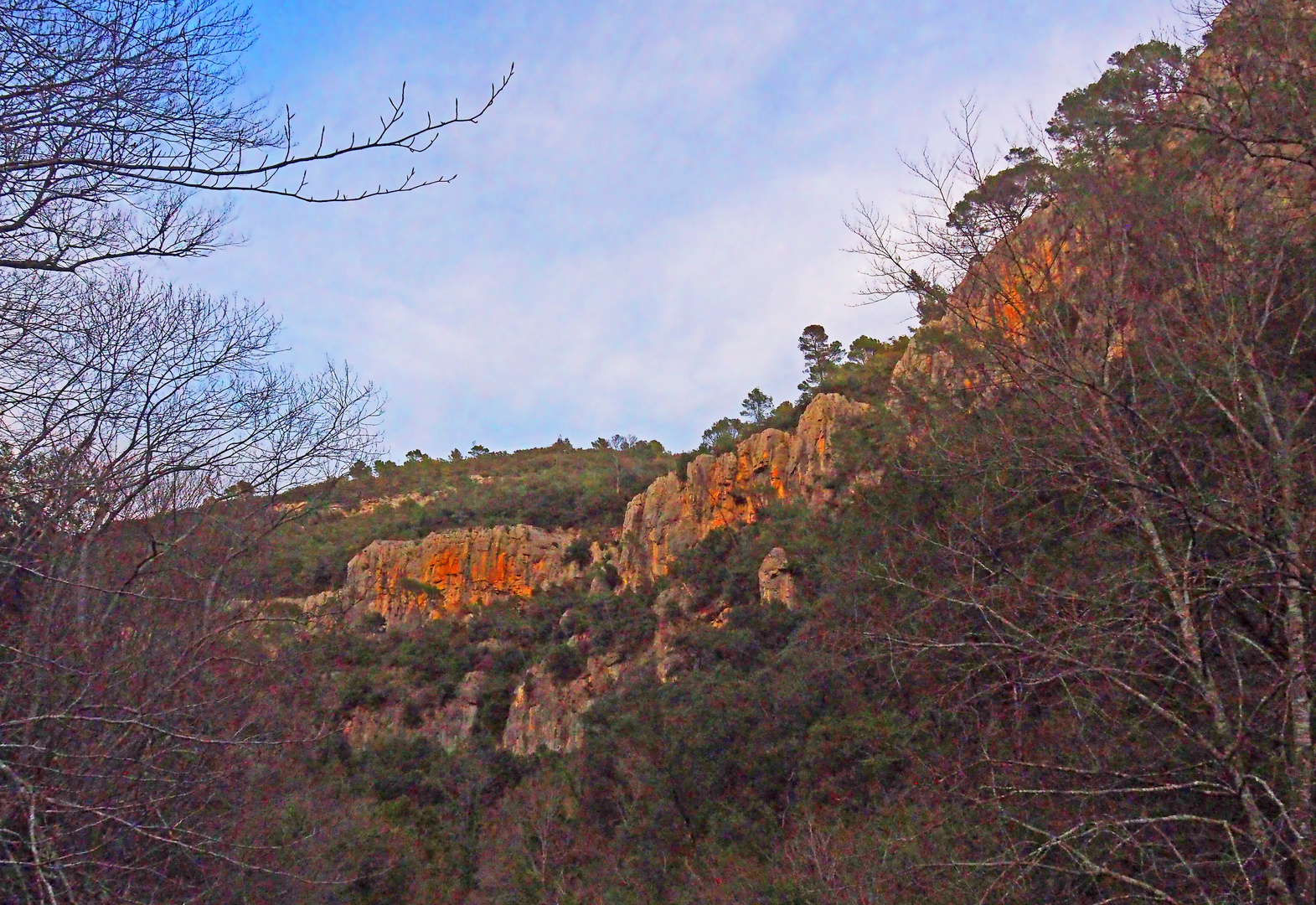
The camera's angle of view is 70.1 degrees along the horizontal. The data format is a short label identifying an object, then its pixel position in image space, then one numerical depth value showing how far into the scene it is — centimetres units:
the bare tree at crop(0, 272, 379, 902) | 475
